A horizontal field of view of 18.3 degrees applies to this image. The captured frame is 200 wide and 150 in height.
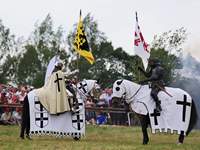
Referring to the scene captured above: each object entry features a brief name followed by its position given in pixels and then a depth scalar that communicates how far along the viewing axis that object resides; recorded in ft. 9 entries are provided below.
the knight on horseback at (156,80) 58.49
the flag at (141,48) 64.23
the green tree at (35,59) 183.83
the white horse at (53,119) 62.39
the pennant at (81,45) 64.64
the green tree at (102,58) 184.14
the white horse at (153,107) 59.47
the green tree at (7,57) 183.39
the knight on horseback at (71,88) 62.49
